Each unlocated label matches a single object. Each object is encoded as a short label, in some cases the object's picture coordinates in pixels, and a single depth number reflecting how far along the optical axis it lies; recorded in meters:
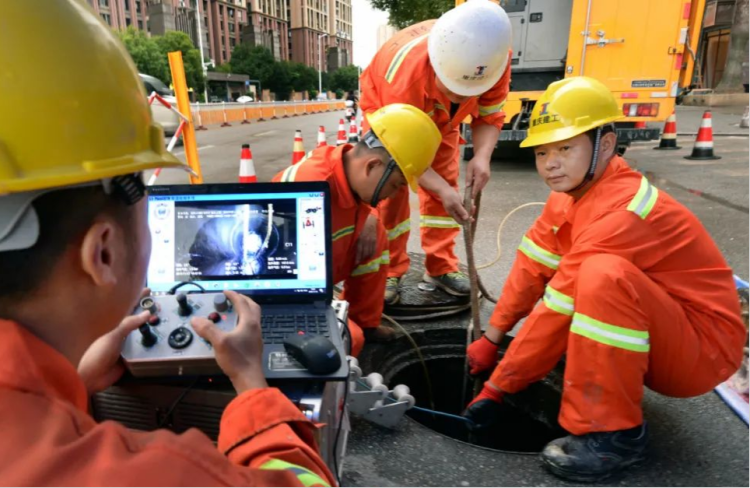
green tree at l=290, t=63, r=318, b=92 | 55.75
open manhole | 2.48
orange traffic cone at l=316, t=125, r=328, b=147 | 8.21
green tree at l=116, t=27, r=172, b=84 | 30.72
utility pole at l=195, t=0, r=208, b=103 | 49.54
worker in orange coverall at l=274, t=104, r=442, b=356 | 2.10
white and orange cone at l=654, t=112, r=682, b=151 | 3.51
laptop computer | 1.62
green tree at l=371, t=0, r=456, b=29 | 12.59
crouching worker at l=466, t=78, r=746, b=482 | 1.58
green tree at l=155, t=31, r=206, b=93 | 36.13
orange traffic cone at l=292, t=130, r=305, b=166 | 7.06
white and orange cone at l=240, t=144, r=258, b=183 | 4.66
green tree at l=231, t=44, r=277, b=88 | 52.78
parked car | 8.63
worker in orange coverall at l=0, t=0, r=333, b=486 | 0.60
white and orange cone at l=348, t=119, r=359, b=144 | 9.51
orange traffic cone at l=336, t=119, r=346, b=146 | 9.05
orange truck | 6.06
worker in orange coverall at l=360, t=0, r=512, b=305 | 2.40
